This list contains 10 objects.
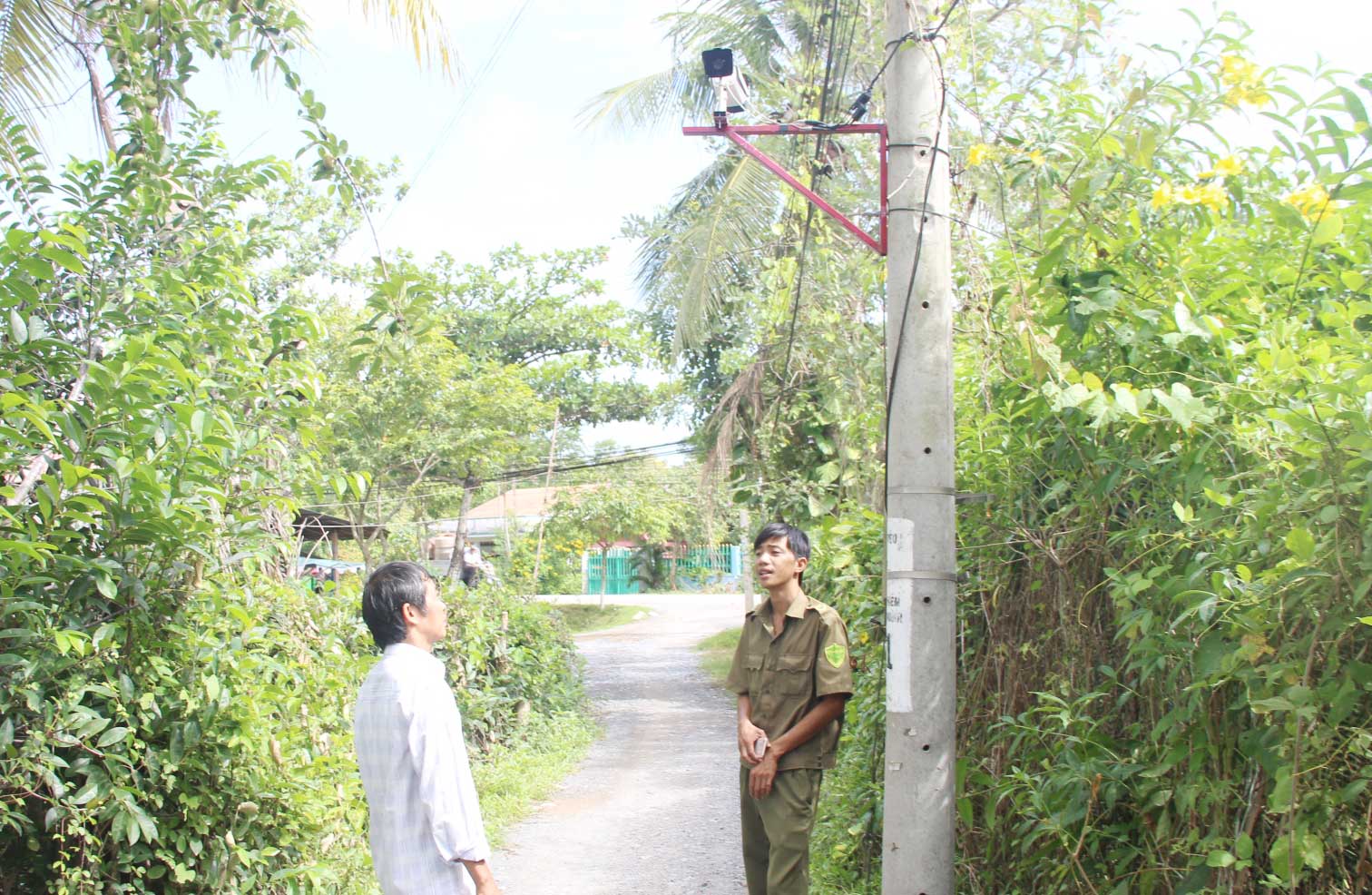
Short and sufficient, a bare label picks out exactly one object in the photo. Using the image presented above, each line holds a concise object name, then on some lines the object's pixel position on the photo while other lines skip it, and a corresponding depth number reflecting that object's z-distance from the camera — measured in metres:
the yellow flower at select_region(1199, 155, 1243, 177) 3.41
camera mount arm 4.55
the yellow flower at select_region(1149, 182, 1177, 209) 3.37
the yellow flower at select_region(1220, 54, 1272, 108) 3.38
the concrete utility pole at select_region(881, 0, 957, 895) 3.92
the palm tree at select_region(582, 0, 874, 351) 11.59
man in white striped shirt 2.89
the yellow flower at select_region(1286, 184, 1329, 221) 2.95
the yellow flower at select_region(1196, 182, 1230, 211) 3.36
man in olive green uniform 4.27
